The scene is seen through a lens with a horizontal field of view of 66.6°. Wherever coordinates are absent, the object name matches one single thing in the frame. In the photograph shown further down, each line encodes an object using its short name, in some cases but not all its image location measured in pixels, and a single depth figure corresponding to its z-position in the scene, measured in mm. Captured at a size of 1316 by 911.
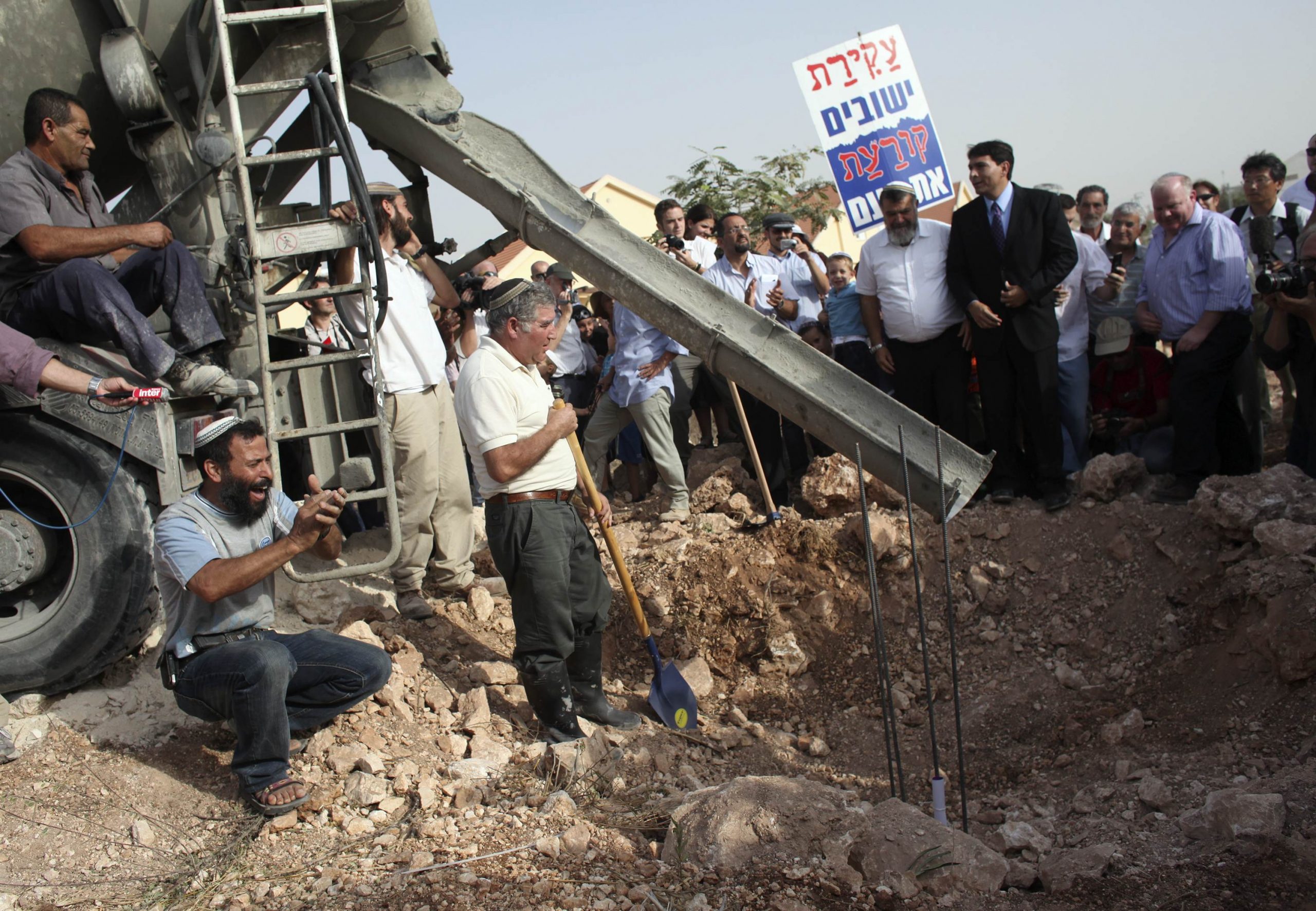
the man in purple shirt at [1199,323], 5359
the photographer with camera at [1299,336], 4816
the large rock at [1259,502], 4656
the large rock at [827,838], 3150
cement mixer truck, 4324
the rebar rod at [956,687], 3488
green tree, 13625
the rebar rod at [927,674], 3531
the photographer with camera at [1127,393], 6098
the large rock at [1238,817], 3137
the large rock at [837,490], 6066
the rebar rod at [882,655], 3730
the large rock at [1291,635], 4066
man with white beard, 5867
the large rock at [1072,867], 3104
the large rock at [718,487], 6785
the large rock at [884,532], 5492
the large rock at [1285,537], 4398
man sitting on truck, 4172
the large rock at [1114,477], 5555
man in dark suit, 5547
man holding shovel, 4109
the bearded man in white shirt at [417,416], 5051
